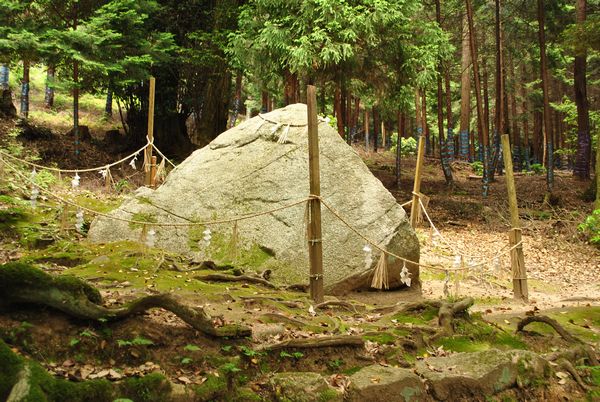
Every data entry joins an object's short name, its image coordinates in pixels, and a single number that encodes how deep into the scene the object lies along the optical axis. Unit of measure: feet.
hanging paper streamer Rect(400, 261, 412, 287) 21.73
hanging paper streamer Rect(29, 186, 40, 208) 21.85
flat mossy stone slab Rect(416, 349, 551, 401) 15.55
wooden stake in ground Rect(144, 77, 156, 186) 35.53
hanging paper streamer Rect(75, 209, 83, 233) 24.89
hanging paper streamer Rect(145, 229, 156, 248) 21.09
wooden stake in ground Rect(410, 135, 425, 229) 31.76
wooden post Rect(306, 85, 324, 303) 20.07
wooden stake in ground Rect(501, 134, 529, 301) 27.48
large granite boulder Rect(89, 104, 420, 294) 24.98
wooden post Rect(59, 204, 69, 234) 22.54
